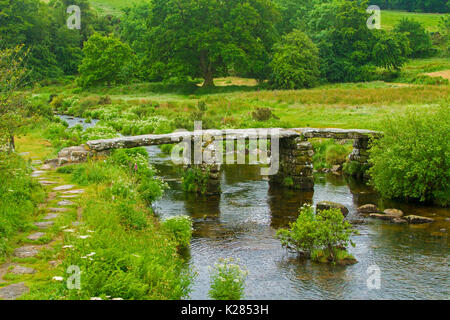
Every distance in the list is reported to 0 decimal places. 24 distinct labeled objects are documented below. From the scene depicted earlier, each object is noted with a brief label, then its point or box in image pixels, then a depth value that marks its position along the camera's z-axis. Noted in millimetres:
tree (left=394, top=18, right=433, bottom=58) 73188
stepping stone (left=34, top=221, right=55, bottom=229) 10297
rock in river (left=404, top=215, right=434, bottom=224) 15761
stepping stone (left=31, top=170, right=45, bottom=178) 14659
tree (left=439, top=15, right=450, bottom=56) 71000
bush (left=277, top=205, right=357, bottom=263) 12523
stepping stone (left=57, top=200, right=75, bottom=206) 11844
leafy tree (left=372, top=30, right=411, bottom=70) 60250
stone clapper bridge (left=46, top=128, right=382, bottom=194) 18109
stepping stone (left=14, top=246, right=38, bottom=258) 8898
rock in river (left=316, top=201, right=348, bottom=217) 16031
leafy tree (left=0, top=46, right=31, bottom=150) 11414
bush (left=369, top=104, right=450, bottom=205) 17281
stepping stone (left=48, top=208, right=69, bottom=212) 11352
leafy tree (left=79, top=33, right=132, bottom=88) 60906
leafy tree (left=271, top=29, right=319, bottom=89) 54125
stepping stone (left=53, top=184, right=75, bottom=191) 13346
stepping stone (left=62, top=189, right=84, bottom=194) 13031
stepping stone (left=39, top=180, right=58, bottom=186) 13791
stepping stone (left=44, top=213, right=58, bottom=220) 10821
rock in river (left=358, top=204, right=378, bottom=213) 17062
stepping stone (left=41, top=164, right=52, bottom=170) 15898
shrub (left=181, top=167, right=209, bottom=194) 19438
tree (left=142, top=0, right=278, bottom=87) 56188
